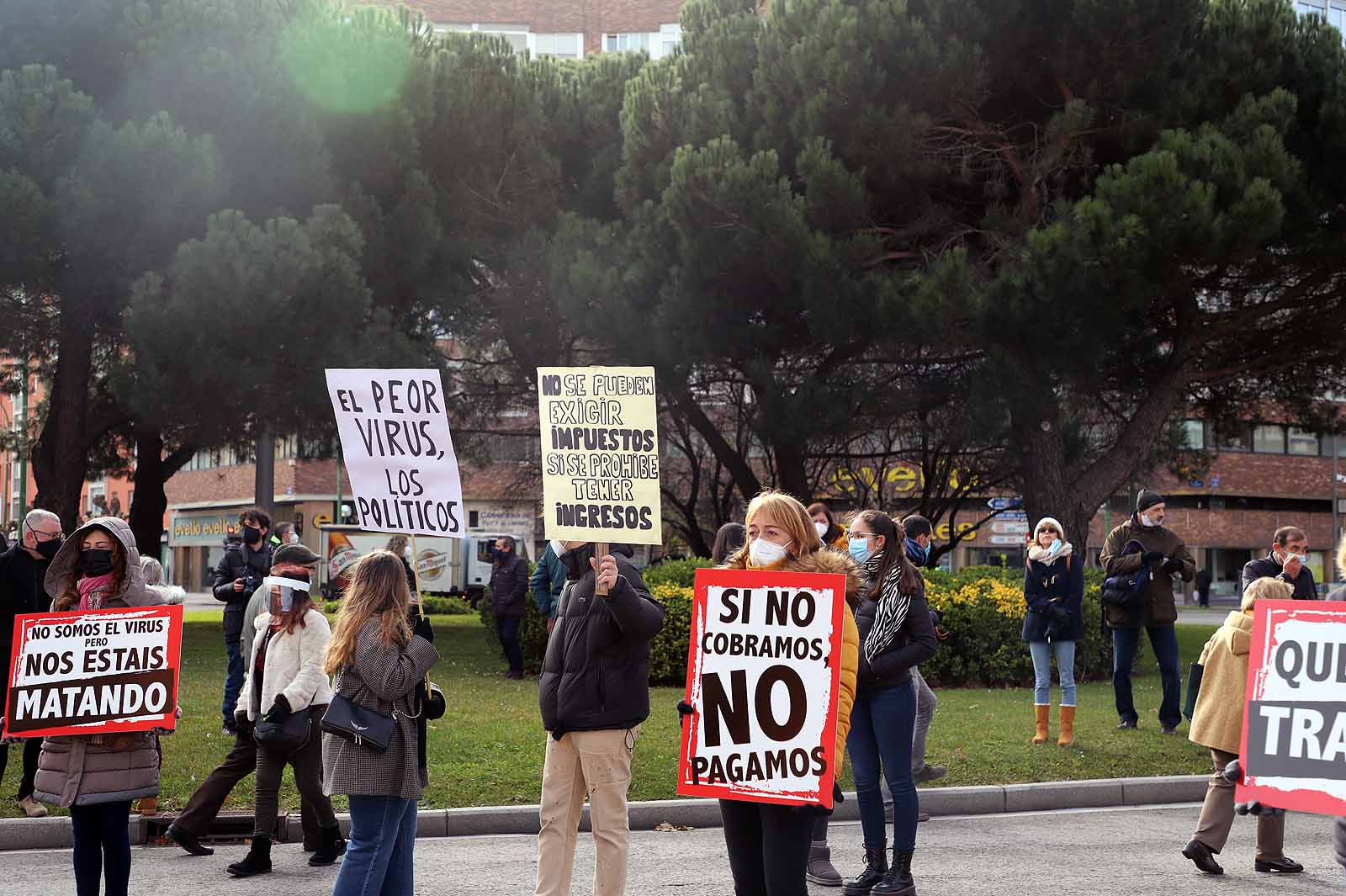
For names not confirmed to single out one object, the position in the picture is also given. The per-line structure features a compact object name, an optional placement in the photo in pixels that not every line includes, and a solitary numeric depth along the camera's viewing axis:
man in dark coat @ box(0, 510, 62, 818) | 8.74
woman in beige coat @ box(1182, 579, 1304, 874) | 7.11
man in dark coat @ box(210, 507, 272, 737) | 11.53
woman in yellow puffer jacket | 4.76
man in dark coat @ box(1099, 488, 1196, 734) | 11.83
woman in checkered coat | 5.34
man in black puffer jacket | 5.73
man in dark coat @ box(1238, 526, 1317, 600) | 9.96
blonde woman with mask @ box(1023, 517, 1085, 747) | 11.23
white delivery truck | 48.56
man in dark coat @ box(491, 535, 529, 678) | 16.97
